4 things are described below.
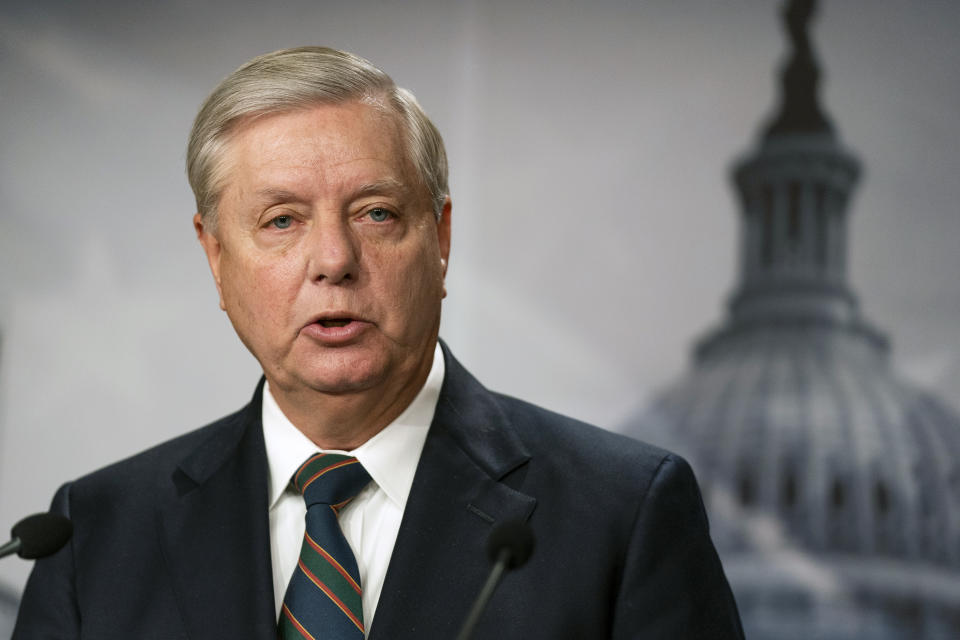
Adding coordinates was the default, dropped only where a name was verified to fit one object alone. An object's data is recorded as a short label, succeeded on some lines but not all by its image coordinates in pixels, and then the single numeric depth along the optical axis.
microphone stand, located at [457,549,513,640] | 2.42
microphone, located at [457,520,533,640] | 2.45
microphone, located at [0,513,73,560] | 2.52
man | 2.58
